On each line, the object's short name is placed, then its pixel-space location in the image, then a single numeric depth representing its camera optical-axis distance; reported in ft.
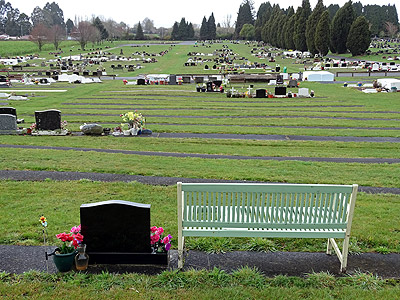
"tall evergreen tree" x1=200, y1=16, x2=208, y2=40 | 587.68
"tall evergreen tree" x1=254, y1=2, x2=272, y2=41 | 428.56
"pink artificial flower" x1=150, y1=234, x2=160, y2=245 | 21.85
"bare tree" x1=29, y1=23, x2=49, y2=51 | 351.13
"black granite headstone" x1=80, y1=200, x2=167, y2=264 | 20.97
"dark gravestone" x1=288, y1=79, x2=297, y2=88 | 130.76
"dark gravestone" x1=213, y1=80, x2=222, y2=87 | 124.85
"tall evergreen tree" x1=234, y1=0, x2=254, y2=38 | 587.68
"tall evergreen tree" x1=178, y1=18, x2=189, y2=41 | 580.71
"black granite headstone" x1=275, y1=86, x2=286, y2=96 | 111.75
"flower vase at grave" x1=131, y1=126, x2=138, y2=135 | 63.31
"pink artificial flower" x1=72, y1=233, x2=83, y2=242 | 21.15
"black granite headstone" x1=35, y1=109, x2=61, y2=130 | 63.87
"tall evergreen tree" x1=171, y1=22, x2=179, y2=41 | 584.40
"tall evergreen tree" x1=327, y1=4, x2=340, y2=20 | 461.37
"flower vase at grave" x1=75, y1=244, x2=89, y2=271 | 20.62
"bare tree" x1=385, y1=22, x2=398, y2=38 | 390.21
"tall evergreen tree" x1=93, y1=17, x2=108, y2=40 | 481.46
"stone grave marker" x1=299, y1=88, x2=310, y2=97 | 111.65
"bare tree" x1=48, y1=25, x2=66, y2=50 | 362.31
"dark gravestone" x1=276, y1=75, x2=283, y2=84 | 138.22
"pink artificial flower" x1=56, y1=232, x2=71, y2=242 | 20.71
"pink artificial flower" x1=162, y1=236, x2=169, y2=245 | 21.54
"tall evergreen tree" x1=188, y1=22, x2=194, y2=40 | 588.09
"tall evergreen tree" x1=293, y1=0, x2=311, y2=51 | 260.62
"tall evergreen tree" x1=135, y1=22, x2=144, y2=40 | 554.05
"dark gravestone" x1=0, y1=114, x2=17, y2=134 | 63.60
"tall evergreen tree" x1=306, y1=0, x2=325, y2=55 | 239.71
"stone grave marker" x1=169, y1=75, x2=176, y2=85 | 146.10
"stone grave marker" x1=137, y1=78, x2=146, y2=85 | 142.29
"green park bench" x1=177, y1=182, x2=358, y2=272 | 20.94
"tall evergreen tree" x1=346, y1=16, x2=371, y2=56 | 219.82
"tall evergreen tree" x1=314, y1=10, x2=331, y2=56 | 224.33
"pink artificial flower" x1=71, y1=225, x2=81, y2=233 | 21.77
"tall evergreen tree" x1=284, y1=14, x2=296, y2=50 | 286.29
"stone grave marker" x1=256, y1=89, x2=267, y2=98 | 110.93
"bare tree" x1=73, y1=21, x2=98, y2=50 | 367.66
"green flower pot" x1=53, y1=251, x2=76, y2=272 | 20.22
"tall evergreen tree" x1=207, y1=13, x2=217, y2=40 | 589.73
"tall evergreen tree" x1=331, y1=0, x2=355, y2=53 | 232.94
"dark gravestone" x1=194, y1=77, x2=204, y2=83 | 145.28
